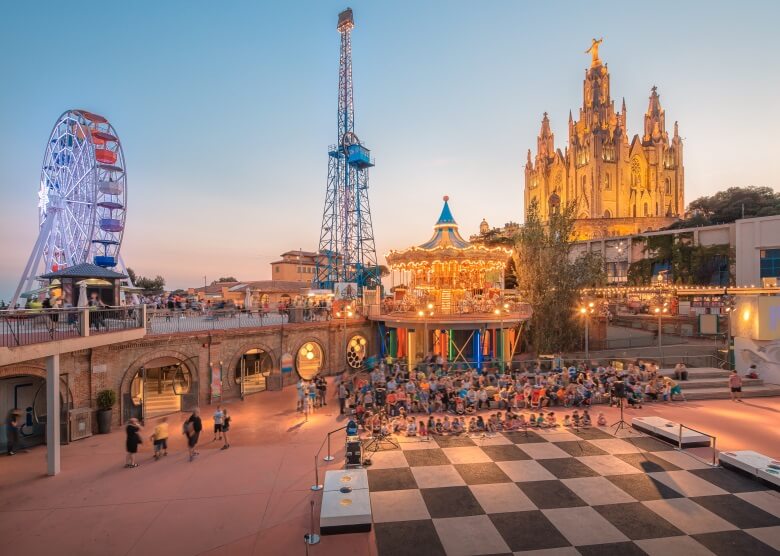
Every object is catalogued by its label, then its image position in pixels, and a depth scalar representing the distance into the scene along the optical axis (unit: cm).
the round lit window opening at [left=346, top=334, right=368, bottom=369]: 2447
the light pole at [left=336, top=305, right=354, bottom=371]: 2331
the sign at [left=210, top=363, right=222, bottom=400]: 1761
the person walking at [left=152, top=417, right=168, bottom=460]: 1186
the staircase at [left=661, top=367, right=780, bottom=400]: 1802
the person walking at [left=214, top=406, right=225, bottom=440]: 1290
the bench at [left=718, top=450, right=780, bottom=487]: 973
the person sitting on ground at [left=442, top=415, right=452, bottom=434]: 1362
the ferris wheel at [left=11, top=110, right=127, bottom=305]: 3078
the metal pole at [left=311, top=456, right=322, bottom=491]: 980
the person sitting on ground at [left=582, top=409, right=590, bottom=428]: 1412
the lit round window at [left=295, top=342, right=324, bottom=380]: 2214
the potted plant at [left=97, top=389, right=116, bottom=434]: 1413
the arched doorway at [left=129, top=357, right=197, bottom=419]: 1565
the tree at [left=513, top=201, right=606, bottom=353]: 2744
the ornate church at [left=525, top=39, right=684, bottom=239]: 7212
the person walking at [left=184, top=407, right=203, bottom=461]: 1171
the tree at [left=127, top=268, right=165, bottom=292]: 6265
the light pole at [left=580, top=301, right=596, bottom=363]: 2225
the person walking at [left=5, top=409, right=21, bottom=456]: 1240
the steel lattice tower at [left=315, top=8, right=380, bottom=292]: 4972
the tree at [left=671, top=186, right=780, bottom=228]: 5228
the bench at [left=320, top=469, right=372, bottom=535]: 805
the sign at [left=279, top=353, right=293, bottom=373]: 2048
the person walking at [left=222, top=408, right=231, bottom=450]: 1271
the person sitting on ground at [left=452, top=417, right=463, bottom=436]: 1359
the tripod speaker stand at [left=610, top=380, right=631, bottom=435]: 1401
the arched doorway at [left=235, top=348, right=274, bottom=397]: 2121
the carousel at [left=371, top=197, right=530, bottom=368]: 2272
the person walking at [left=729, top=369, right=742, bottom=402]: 1742
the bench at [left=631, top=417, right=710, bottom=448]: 1220
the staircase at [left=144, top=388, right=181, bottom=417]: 1694
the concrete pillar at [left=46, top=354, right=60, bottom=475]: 1088
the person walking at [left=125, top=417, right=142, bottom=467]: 1128
